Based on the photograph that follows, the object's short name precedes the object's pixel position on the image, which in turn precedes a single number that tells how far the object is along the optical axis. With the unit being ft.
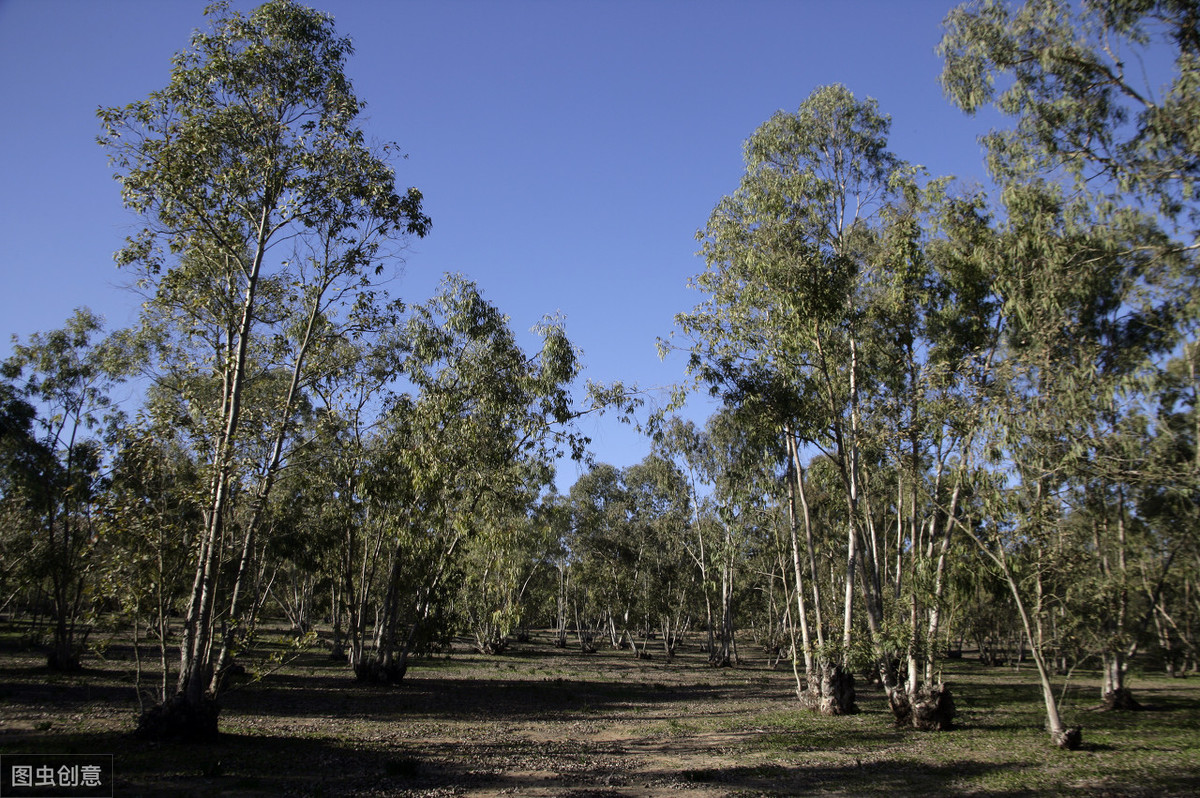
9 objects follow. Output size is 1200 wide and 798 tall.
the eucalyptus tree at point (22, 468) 64.13
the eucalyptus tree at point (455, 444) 63.00
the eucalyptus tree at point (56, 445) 65.06
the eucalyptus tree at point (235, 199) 36.24
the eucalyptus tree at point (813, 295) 52.39
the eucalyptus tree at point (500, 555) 62.64
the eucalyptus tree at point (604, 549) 144.36
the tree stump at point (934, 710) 49.42
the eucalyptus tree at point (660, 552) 141.18
